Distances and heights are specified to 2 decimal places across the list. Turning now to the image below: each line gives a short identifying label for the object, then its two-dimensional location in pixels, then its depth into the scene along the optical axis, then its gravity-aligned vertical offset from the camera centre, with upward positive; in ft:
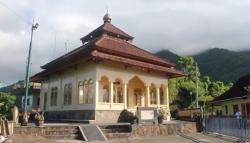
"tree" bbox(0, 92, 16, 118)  93.26 -2.77
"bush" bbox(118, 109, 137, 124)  47.43 -5.34
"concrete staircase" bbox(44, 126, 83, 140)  34.39 -6.69
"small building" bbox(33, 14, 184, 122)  47.56 +4.11
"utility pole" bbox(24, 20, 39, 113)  39.25 +6.40
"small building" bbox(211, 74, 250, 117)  60.84 -2.26
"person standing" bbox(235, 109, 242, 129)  37.62 -5.16
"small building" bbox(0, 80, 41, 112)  94.06 +0.84
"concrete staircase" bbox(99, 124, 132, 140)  36.42 -7.12
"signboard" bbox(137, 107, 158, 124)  42.04 -4.55
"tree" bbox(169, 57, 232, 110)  105.93 +3.18
